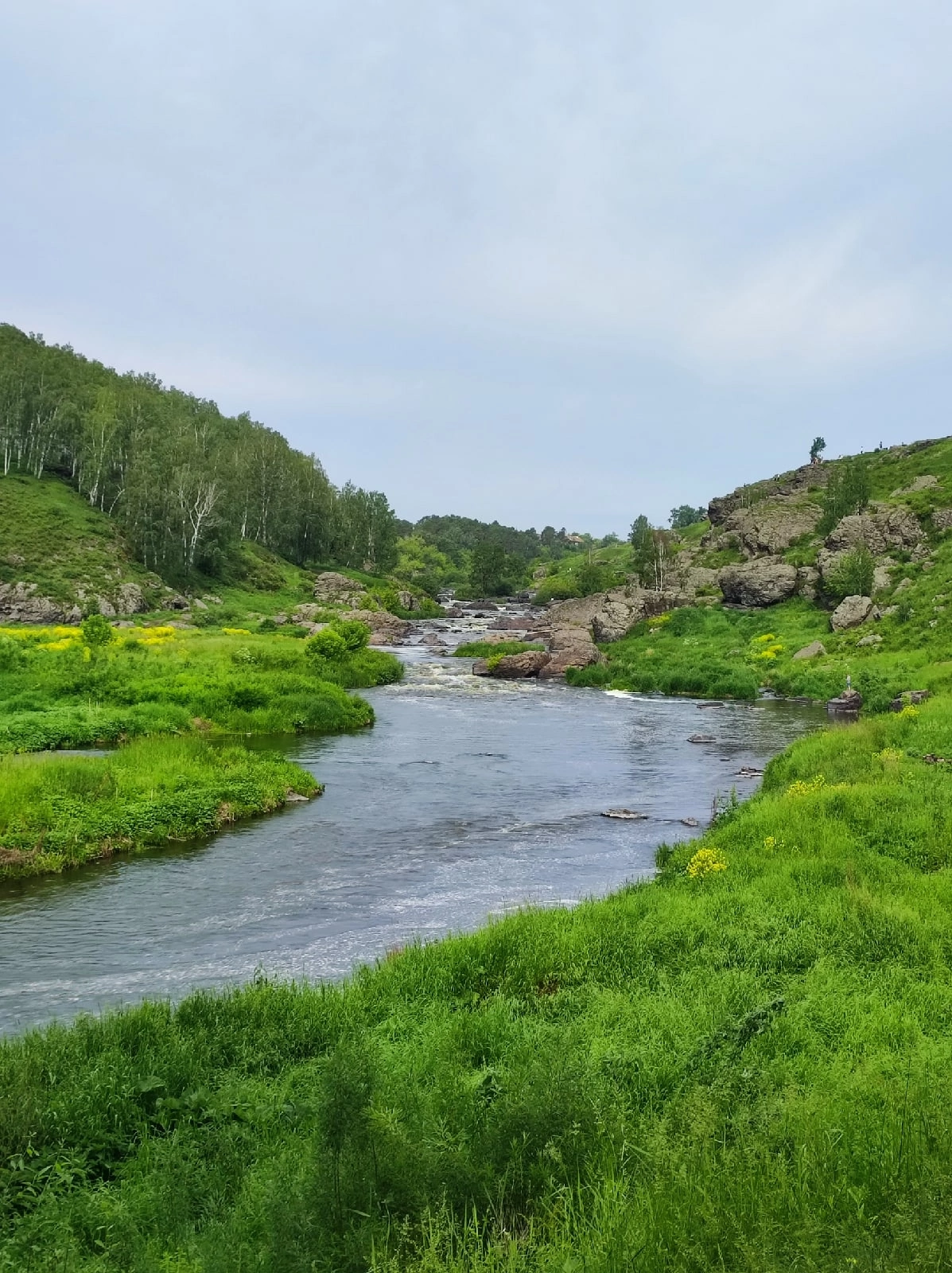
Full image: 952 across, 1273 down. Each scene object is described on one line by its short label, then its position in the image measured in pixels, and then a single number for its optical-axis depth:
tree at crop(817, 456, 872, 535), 86.56
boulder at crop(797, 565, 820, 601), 73.44
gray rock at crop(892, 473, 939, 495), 96.69
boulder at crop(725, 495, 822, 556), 90.94
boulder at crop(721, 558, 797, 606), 75.00
